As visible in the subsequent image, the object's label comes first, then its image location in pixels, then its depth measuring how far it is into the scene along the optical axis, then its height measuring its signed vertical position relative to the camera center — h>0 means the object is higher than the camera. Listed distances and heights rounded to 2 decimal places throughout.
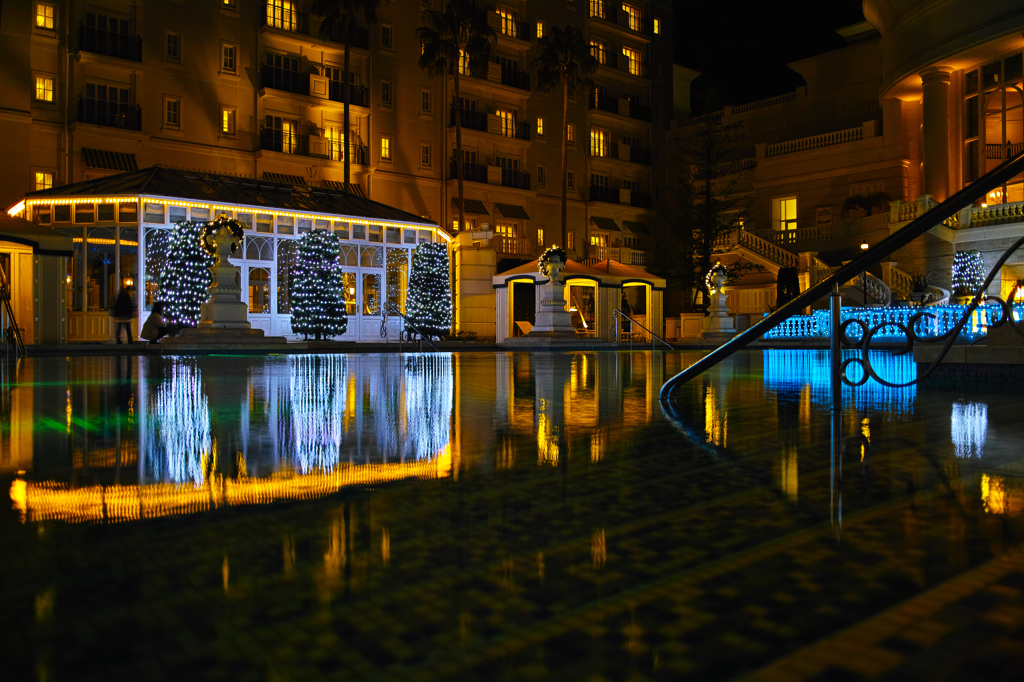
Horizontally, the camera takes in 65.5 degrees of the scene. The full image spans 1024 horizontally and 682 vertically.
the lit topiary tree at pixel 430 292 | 29.62 +2.14
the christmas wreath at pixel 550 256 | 24.73 +2.88
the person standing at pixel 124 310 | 21.95 +1.12
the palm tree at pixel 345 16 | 34.25 +14.59
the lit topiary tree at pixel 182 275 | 24.47 +2.34
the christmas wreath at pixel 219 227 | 20.77 +3.24
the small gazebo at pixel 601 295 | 30.37 +2.19
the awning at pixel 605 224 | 46.50 +7.33
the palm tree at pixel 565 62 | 40.06 +14.49
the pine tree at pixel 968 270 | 24.81 +2.49
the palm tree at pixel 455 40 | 36.84 +14.67
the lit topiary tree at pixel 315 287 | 25.33 +2.03
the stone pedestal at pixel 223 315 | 20.33 +0.93
